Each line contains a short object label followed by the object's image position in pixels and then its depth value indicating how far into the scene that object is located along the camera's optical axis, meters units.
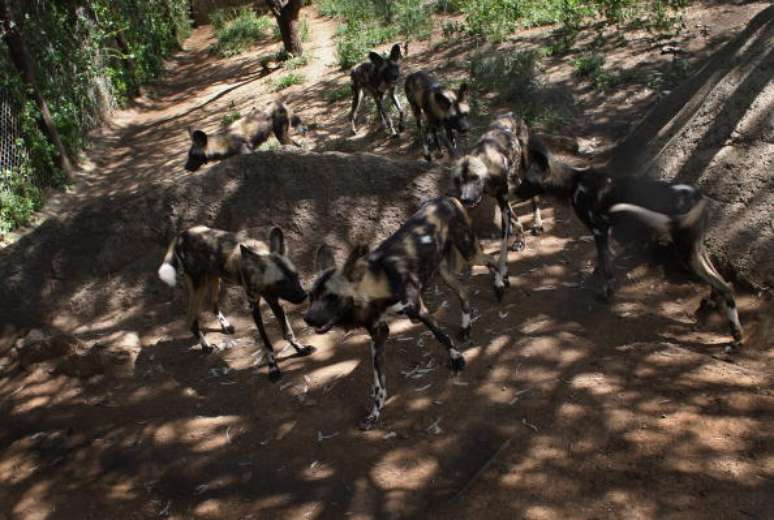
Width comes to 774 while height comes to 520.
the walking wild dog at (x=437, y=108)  7.68
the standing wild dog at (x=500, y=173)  5.74
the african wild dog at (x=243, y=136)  8.72
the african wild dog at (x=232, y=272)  4.91
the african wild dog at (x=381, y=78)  9.35
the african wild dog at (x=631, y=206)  4.54
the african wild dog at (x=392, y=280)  4.19
